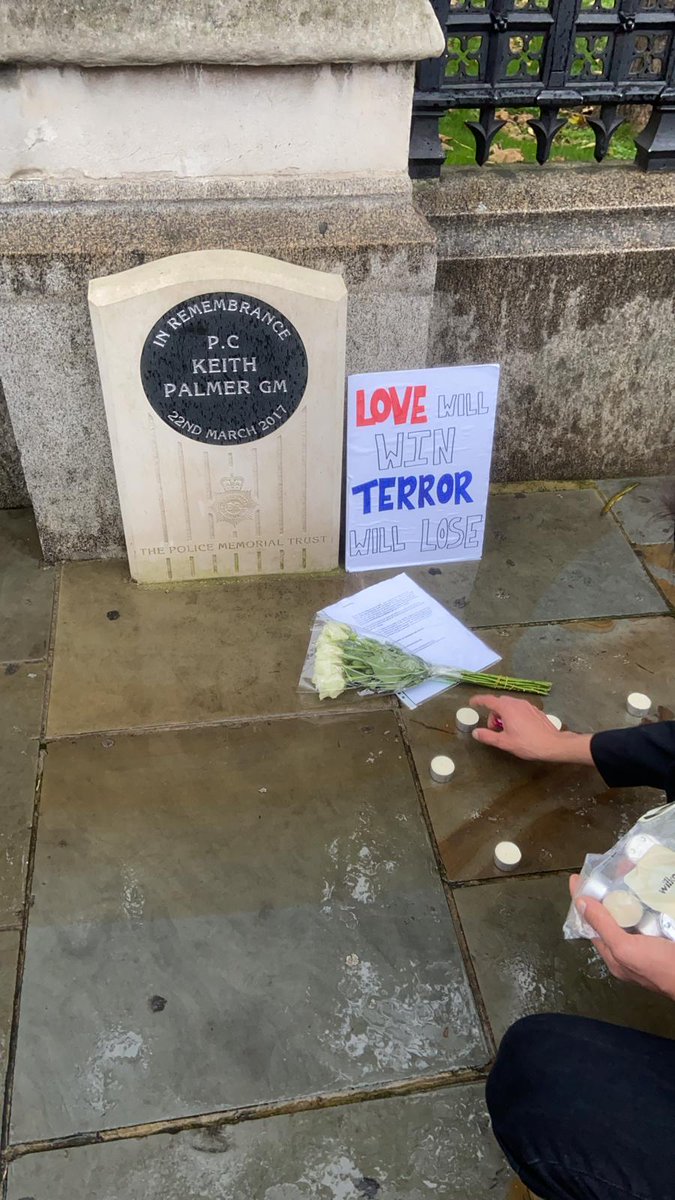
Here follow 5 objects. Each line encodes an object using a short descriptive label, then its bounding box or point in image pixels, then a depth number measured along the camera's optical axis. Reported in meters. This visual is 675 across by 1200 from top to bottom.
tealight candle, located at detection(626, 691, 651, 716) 2.64
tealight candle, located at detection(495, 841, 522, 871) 2.25
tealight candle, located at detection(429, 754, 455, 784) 2.44
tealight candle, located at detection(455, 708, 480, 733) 2.57
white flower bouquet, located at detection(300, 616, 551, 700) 2.66
